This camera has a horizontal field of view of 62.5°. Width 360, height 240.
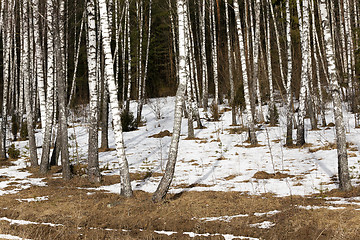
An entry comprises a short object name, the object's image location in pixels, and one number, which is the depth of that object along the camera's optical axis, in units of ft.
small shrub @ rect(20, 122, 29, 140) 53.26
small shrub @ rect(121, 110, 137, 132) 50.08
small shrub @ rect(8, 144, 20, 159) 37.50
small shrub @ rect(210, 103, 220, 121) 52.10
